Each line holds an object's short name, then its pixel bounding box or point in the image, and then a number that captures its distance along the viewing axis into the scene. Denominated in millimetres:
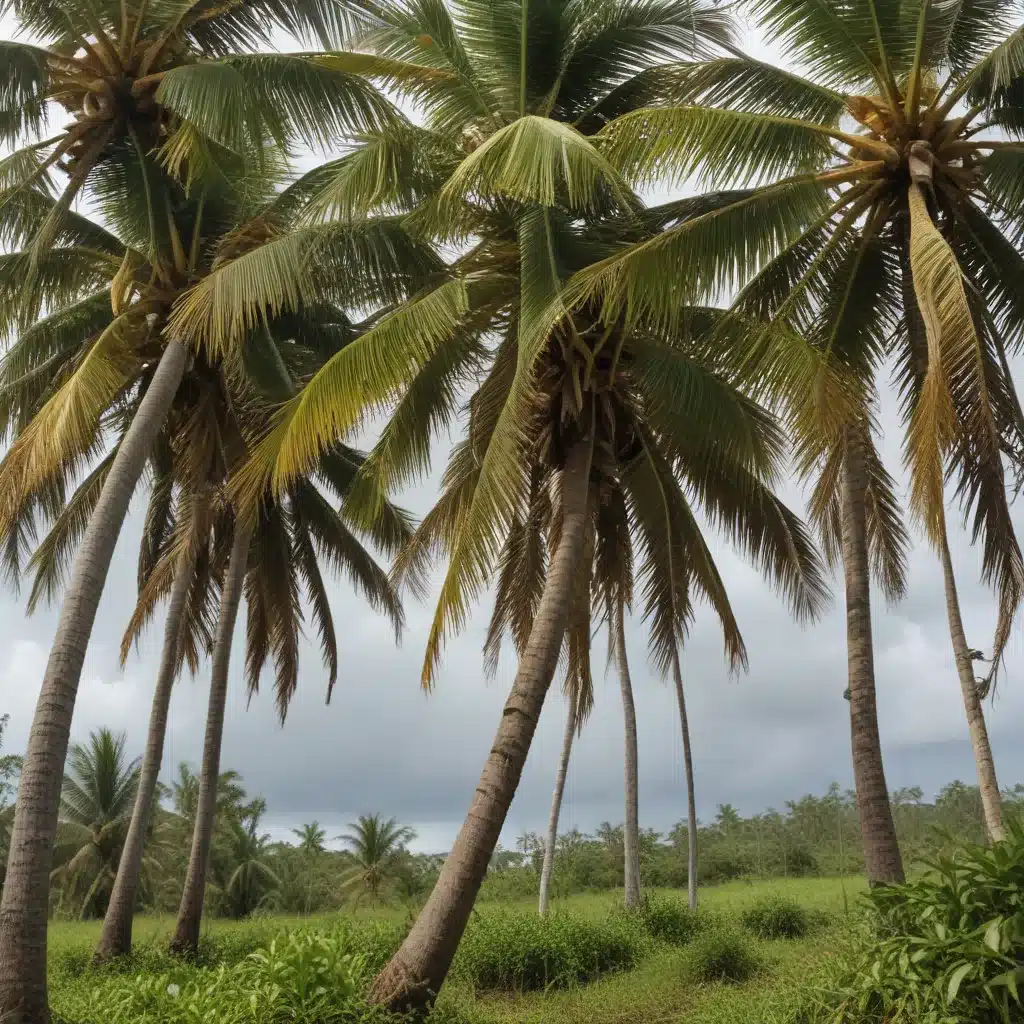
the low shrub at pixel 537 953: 10414
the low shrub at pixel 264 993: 6430
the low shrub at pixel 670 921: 12867
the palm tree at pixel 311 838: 33750
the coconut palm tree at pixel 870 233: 7422
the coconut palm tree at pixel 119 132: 7629
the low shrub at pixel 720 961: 10289
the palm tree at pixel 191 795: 30469
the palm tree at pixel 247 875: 29375
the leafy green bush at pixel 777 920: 13875
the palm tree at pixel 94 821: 25516
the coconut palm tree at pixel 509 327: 8055
